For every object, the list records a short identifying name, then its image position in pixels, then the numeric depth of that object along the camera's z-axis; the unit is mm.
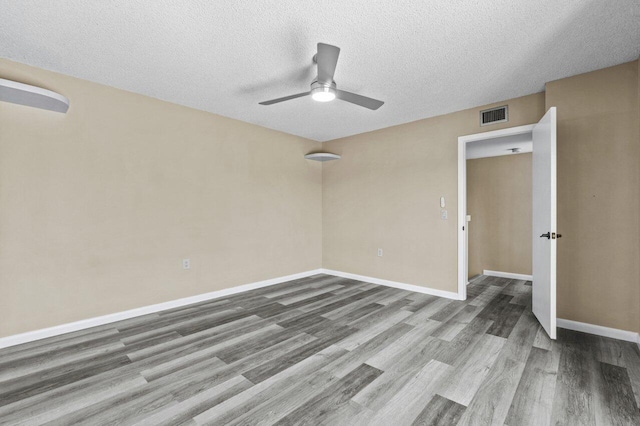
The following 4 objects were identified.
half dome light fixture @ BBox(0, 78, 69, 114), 2262
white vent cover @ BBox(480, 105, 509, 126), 3488
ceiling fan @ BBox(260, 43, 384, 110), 2098
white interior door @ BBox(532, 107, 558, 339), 2543
